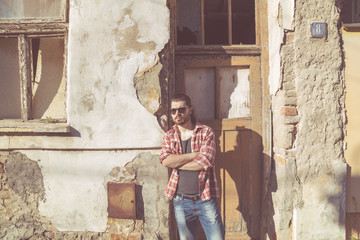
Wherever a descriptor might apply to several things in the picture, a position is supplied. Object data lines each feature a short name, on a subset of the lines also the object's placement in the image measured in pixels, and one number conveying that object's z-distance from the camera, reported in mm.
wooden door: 3500
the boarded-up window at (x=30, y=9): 3477
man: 2689
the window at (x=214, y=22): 3586
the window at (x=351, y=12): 3420
